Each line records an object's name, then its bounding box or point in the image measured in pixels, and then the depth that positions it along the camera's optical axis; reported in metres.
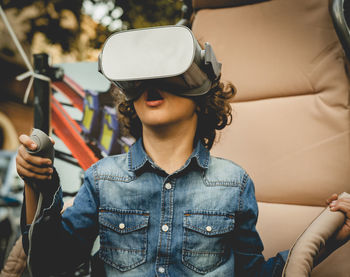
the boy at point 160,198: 0.72
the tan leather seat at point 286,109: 1.10
